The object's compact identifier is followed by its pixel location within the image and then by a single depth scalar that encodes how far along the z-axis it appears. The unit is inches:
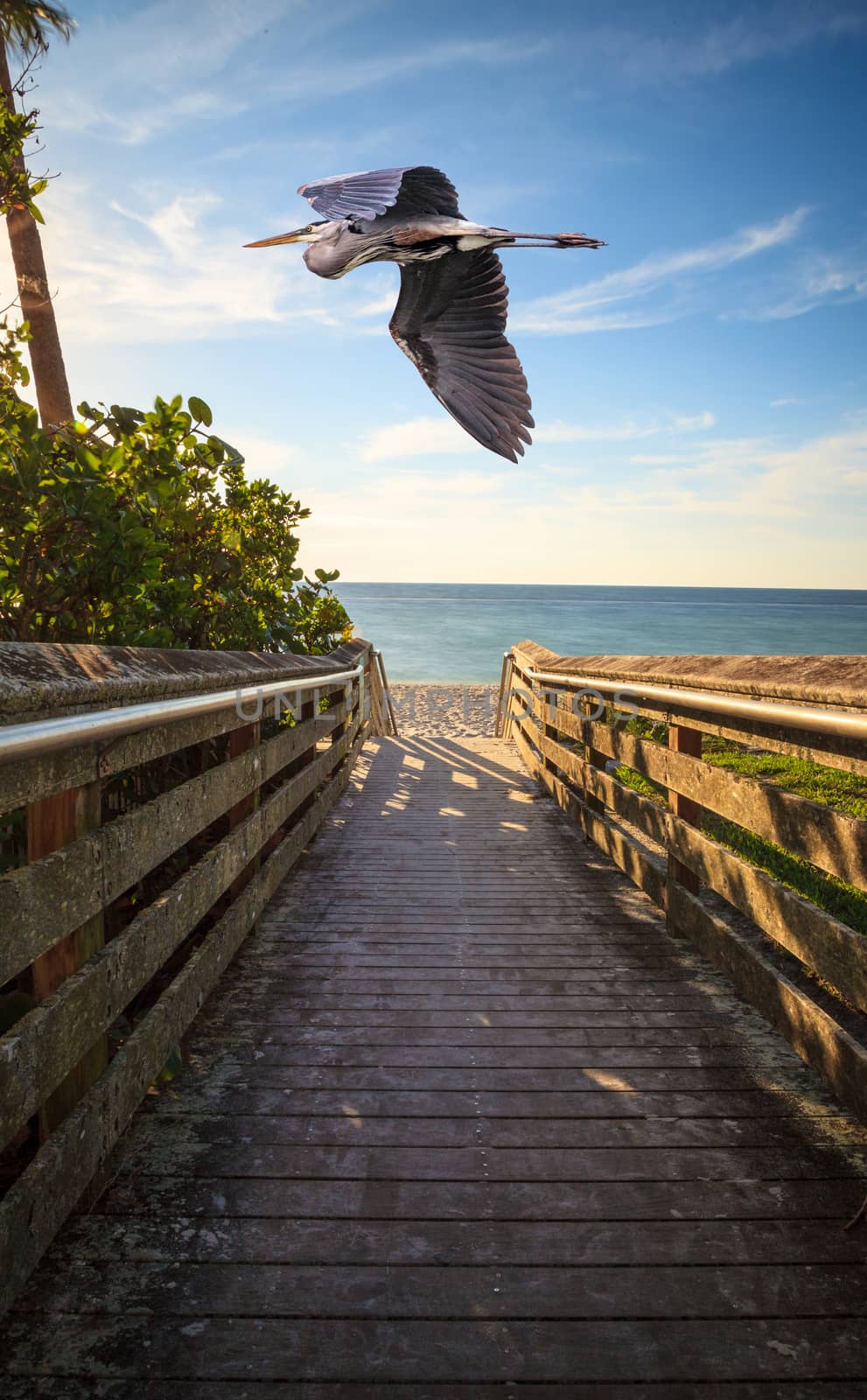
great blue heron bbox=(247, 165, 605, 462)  149.9
